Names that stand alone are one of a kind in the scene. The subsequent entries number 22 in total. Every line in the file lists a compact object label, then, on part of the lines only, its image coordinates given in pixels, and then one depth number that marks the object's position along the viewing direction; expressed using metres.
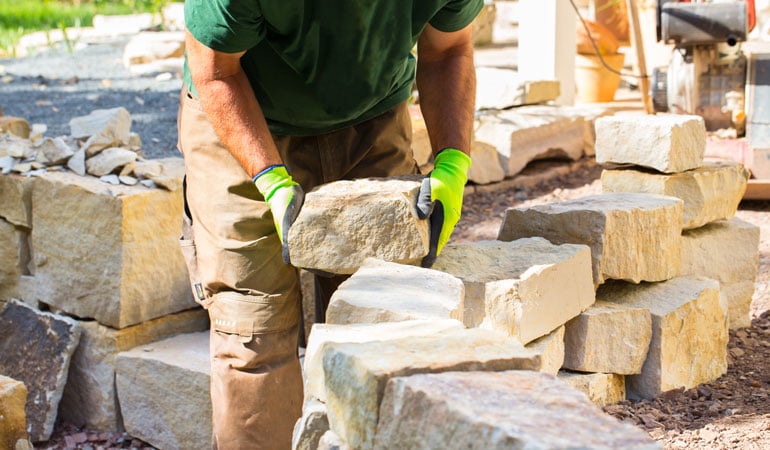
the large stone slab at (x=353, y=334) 1.92
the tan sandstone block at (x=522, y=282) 2.56
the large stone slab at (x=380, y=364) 1.62
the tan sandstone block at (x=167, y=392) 3.85
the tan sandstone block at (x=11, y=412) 3.31
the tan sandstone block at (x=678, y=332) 3.08
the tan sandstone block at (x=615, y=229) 2.98
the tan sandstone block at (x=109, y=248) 3.89
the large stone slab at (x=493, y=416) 1.35
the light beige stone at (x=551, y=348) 2.71
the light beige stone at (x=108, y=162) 4.02
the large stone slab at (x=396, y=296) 2.12
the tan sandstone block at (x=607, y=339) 2.95
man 2.56
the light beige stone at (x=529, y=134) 5.55
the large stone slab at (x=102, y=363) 4.07
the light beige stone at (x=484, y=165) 5.46
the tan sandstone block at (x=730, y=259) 3.65
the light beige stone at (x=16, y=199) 4.12
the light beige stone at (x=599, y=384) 2.96
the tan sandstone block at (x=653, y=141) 3.46
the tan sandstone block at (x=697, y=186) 3.52
